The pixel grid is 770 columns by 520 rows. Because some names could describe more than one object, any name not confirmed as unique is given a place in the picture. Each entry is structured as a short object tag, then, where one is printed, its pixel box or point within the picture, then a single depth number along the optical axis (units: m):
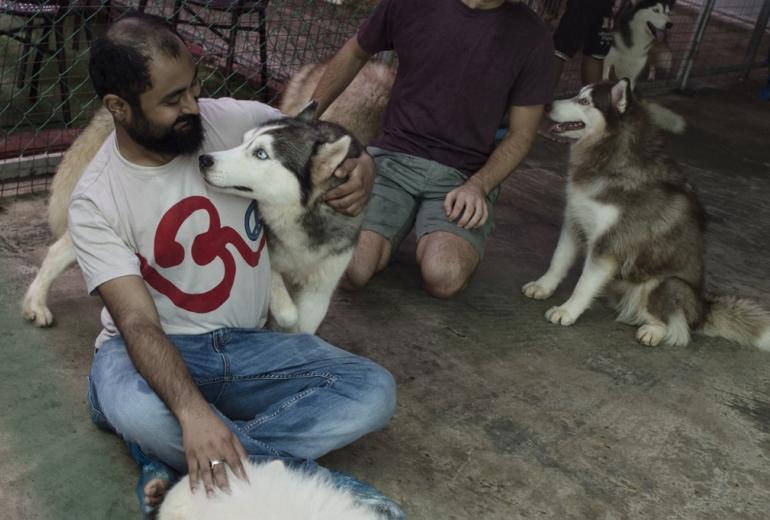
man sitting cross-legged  2.23
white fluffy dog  1.86
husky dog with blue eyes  2.53
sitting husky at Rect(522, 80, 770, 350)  3.74
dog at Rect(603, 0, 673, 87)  7.78
